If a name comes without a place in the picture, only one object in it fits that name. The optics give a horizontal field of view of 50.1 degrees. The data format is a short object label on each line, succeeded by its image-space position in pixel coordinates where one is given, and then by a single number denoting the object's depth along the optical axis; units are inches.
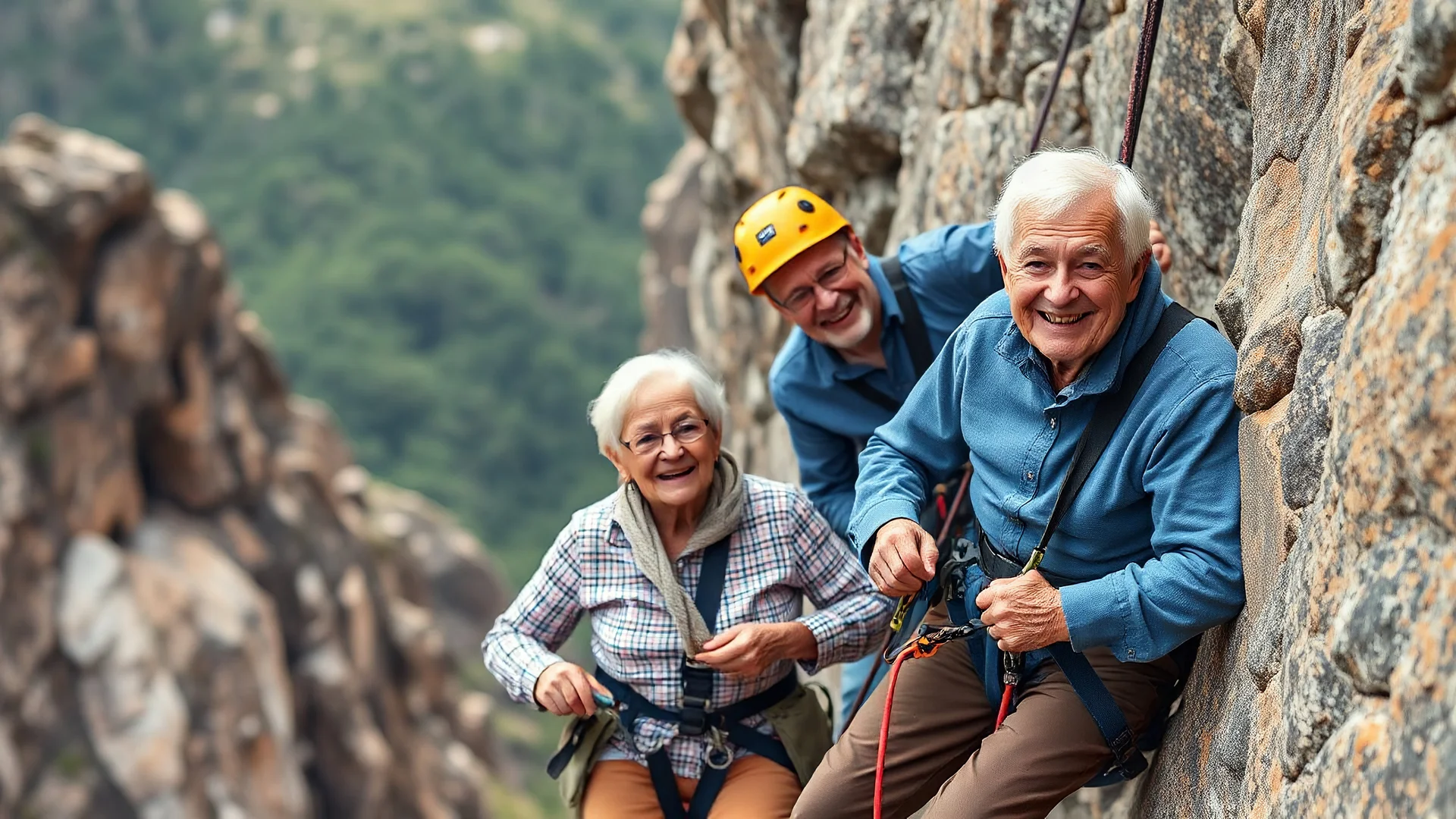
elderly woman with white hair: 177.6
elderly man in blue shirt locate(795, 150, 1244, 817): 137.5
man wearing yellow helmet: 198.5
